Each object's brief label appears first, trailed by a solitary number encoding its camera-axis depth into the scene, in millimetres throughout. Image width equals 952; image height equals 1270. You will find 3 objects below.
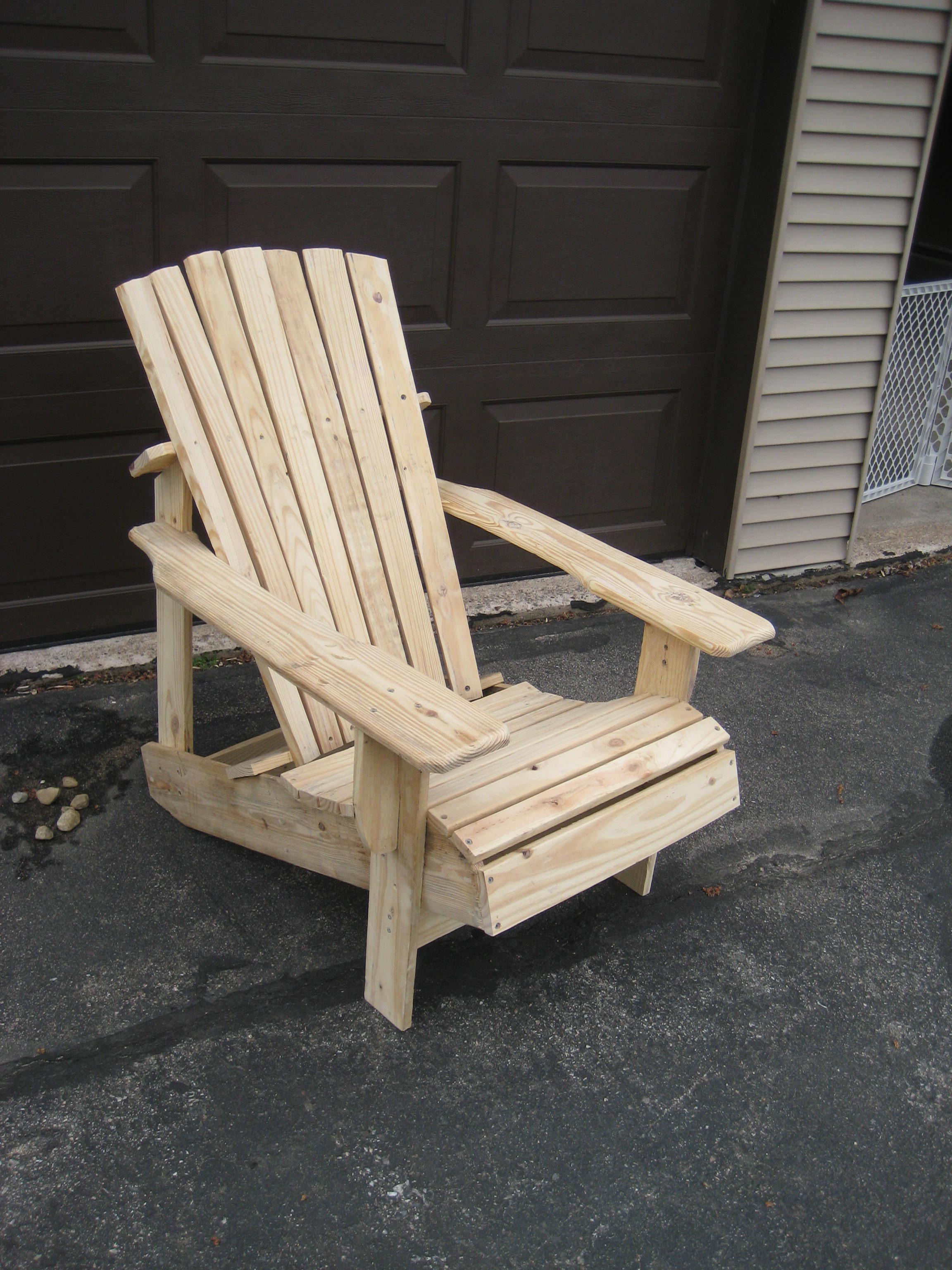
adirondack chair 1536
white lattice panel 3963
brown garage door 2408
